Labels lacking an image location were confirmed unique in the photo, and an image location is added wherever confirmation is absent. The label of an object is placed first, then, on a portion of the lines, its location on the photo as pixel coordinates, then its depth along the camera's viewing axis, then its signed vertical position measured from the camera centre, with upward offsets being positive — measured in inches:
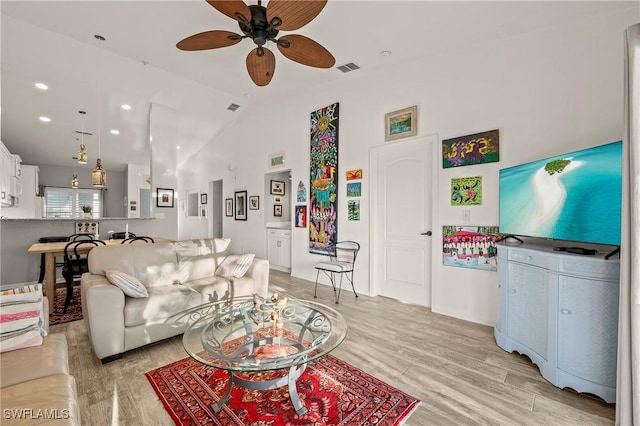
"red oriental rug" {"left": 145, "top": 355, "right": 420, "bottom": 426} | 59.7 -46.3
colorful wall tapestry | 171.3 +20.6
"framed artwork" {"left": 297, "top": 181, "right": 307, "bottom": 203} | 190.5 +13.8
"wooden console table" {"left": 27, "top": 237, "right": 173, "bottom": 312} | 128.4 -25.5
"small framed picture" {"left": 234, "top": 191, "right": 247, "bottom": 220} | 246.4 +6.5
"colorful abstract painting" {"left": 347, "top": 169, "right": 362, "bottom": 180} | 159.0 +22.9
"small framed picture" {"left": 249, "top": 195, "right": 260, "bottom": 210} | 231.8 +8.6
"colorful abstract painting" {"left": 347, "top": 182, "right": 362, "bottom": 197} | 159.3 +14.0
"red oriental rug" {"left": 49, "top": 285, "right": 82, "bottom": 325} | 117.6 -47.4
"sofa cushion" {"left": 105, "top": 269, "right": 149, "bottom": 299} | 87.5 -24.1
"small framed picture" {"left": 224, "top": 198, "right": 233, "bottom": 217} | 265.4 +4.9
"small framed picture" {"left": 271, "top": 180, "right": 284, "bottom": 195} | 229.2 +21.6
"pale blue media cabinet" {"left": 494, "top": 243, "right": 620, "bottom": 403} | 64.5 -27.9
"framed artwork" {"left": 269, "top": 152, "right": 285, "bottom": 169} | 205.9 +40.9
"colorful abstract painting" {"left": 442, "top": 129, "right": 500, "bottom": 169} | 112.8 +28.1
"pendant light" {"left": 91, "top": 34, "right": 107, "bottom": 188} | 159.6 +21.6
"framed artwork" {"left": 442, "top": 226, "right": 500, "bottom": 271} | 113.7 -15.2
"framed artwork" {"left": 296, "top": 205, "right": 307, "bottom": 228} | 191.3 -2.9
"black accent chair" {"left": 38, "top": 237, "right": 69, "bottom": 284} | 157.2 -18.4
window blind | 279.4 +11.0
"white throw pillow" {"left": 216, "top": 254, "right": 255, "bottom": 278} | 122.8 -25.0
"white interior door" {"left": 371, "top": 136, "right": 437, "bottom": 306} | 136.1 -3.9
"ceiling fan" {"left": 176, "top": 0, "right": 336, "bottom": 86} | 71.6 +54.8
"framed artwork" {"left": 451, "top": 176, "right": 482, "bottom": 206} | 117.3 +9.8
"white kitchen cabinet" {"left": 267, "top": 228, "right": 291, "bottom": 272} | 209.0 -29.6
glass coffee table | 57.4 -32.2
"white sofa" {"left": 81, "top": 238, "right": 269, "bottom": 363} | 82.8 -29.9
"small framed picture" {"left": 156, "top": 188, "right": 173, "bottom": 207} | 195.0 +10.7
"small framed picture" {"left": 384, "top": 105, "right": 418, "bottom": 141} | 137.3 +47.4
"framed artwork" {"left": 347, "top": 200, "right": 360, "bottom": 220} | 160.3 +1.9
